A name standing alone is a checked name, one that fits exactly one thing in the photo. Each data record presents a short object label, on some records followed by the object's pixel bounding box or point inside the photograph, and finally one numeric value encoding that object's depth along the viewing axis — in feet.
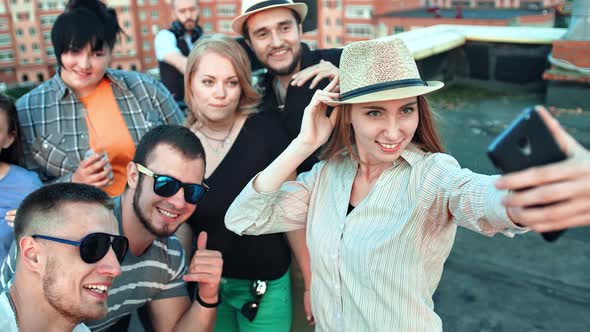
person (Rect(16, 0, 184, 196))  9.41
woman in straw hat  5.65
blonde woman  8.48
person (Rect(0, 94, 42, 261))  8.62
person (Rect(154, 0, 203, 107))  15.33
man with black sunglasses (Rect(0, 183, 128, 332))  6.26
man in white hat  8.93
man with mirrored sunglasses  7.69
